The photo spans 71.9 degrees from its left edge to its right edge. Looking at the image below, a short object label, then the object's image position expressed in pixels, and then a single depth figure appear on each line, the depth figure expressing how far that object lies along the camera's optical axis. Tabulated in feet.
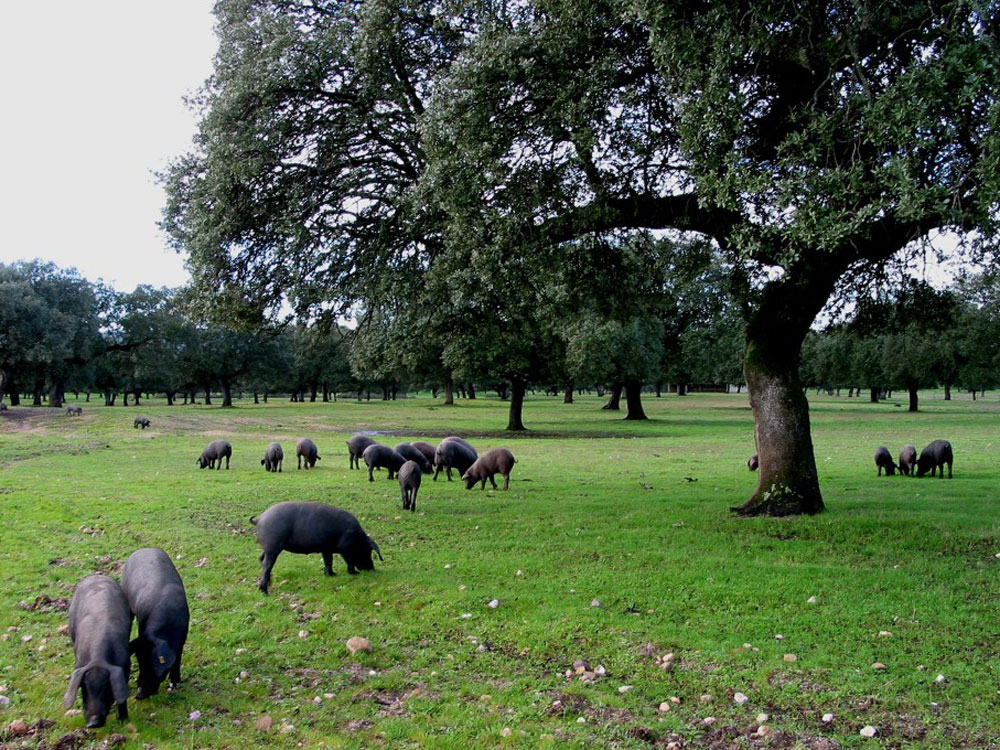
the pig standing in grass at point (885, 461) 73.10
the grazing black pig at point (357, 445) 78.48
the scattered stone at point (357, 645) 24.88
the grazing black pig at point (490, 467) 60.01
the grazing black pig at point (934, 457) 69.73
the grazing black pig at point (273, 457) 76.64
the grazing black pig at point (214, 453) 79.51
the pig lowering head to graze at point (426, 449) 74.02
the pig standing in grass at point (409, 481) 49.70
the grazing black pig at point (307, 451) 79.46
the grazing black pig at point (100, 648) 18.89
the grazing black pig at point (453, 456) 68.23
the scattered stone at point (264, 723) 19.47
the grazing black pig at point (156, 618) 21.11
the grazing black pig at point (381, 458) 67.15
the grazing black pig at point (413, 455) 69.68
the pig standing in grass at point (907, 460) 72.69
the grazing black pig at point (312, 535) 31.42
